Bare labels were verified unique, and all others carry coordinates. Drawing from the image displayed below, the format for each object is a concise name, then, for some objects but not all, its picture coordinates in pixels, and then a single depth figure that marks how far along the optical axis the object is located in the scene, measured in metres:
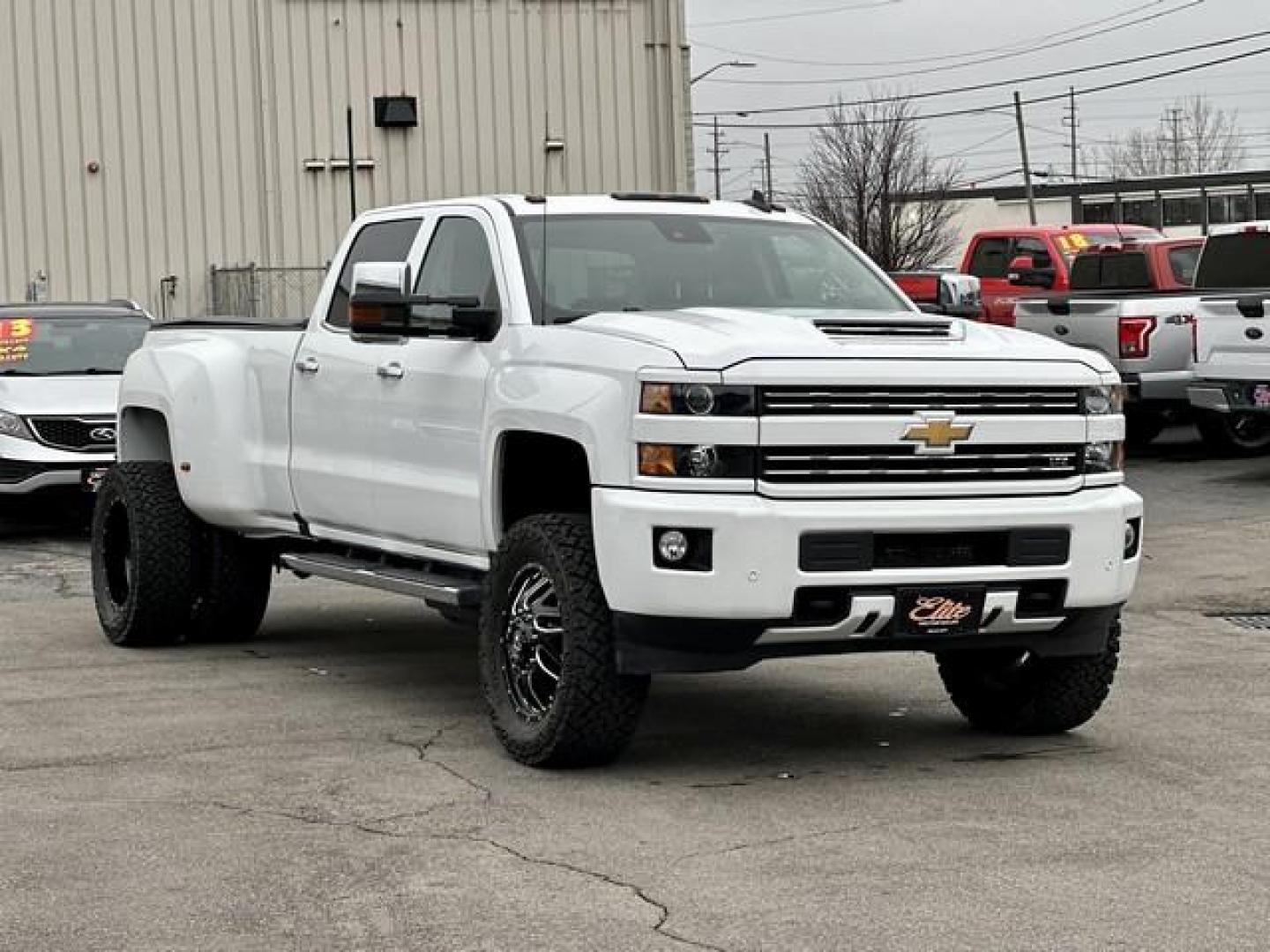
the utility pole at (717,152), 103.56
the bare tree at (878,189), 61.38
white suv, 16.52
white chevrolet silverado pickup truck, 7.41
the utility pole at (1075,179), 75.88
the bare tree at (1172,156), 132.62
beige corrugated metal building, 27.72
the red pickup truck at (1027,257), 25.64
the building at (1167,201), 66.56
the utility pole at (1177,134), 128.50
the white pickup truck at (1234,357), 18.64
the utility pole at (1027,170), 74.56
